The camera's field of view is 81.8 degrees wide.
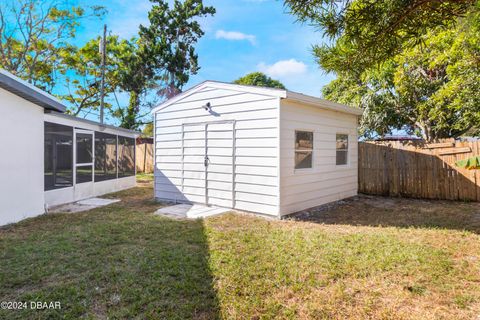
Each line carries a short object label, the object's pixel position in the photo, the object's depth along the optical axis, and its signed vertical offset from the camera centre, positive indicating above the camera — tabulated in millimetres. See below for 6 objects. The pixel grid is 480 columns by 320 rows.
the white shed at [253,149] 5844 +176
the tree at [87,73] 17750 +5437
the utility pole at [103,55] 14539 +5220
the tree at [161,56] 17188 +6312
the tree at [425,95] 8500 +2378
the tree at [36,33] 15828 +7225
